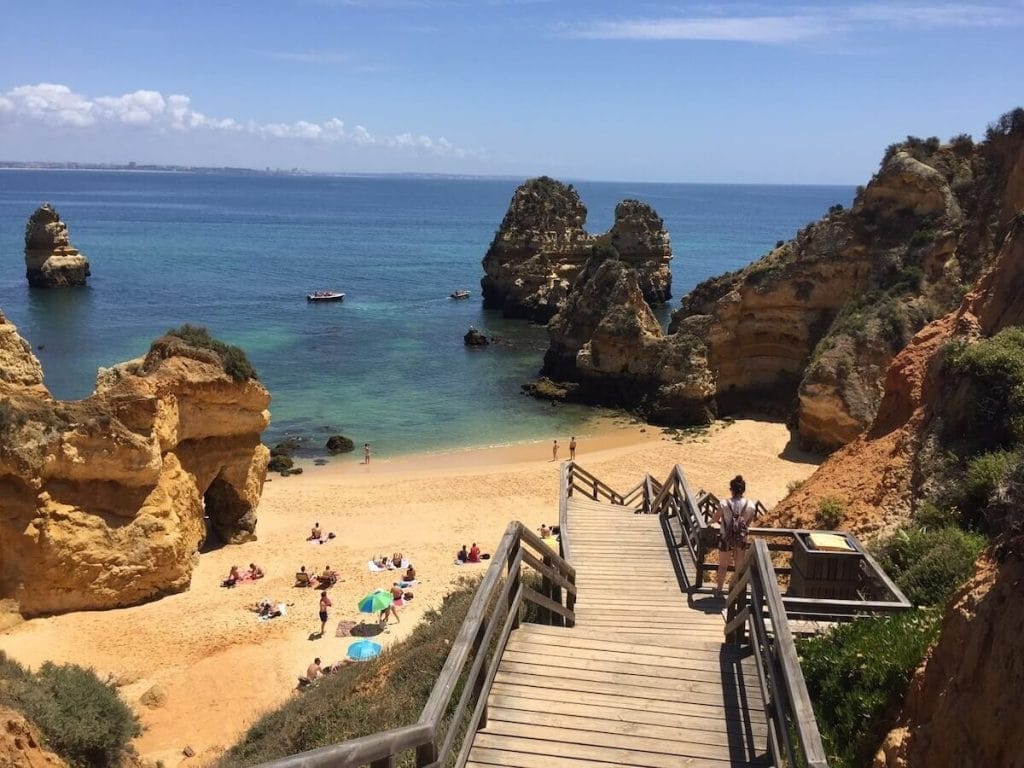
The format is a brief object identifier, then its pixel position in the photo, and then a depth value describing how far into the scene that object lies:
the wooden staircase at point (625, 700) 5.57
